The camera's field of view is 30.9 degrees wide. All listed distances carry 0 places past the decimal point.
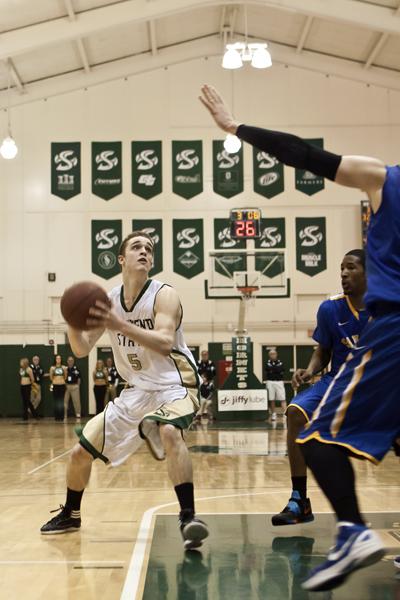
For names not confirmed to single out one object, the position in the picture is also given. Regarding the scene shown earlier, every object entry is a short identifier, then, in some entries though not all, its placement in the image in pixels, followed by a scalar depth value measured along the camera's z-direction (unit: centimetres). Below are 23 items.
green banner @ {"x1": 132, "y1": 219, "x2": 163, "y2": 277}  2189
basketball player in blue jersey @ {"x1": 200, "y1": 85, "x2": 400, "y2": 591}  289
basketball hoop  1841
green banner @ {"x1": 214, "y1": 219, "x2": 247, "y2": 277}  2181
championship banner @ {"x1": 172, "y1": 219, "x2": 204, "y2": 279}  2186
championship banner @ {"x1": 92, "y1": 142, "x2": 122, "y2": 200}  2222
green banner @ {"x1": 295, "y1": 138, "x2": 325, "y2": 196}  2219
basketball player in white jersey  471
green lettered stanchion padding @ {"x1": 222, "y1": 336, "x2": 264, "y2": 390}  1708
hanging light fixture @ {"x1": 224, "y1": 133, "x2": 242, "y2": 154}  1747
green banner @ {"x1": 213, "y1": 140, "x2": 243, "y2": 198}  2212
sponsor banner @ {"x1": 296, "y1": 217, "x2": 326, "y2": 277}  2194
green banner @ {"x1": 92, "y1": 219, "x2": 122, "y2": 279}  2188
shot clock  1761
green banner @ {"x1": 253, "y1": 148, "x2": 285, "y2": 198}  2212
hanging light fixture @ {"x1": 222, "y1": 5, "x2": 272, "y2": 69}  1357
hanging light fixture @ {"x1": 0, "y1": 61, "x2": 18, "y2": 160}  1702
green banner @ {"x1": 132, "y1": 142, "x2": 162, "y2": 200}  2223
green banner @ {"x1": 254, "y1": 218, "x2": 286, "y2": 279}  2195
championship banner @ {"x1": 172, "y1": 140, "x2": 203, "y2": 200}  2216
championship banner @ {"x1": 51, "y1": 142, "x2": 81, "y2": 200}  2219
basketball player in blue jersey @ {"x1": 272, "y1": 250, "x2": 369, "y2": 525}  491
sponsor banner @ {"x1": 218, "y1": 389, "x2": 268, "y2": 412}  1720
